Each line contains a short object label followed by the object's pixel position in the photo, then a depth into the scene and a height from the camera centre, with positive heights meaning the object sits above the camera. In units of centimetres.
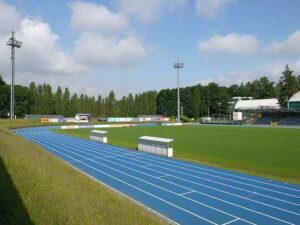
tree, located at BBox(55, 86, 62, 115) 6955 +304
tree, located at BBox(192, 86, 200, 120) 7400 +295
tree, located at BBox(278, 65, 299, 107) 6237 +661
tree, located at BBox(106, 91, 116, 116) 7718 +234
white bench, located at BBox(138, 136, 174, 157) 1454 -200
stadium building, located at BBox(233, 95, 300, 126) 4793 -35
